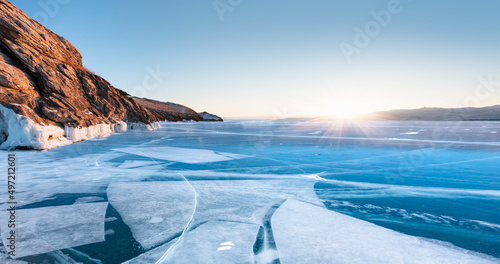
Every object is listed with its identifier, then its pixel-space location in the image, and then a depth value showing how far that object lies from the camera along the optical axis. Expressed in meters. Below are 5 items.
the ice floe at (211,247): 2.78
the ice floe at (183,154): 9.80
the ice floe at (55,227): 3.08
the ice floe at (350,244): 2.79
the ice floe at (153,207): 3.45
